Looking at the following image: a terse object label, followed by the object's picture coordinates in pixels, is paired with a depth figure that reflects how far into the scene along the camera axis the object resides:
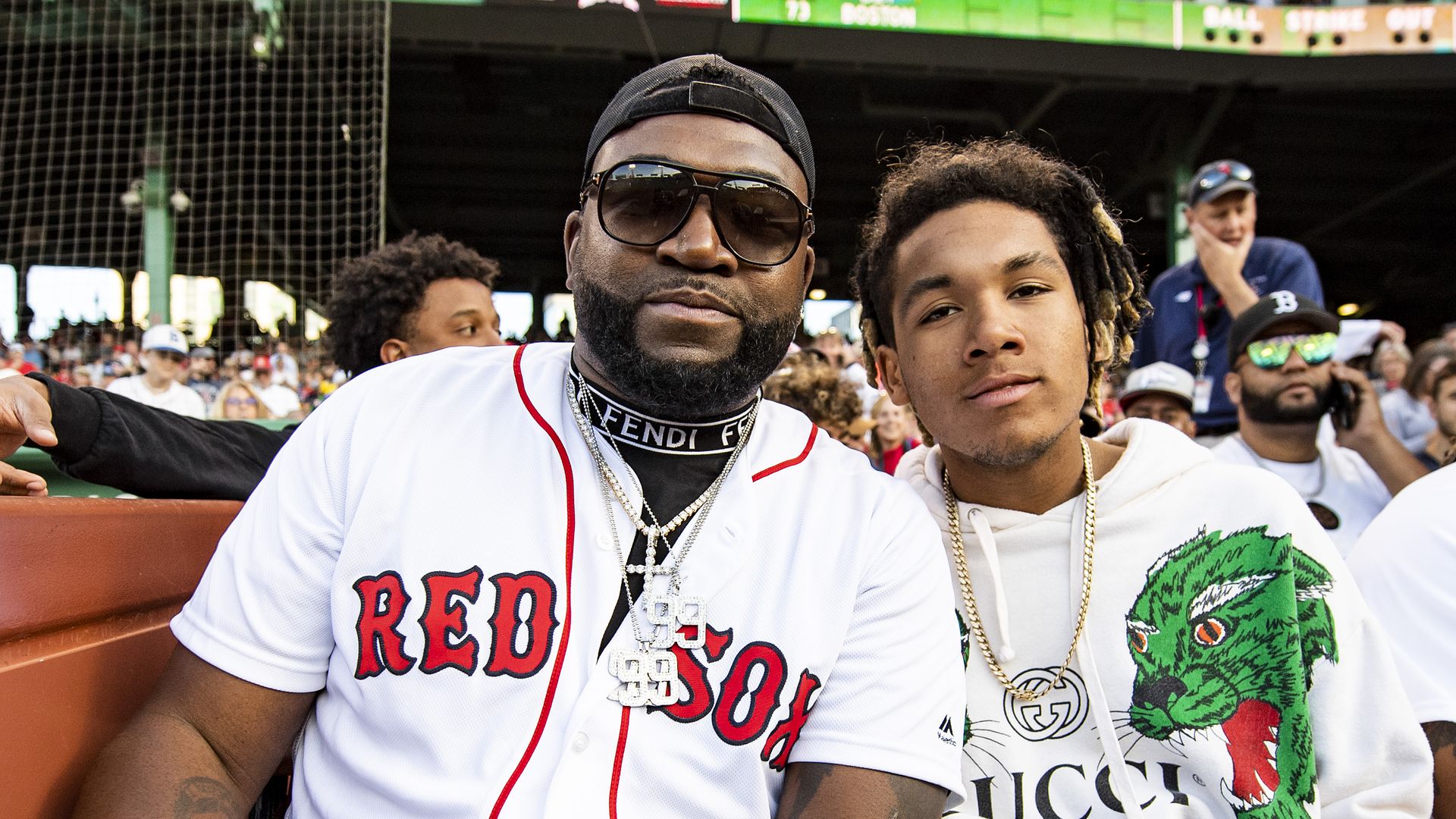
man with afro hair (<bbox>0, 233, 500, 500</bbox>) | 1.63
